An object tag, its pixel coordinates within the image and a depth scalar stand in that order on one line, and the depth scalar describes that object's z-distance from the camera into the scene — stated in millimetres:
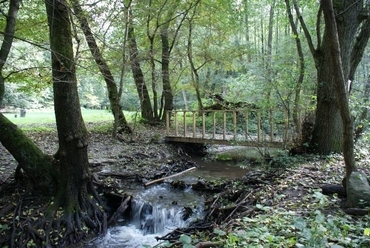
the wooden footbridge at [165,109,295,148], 7984
